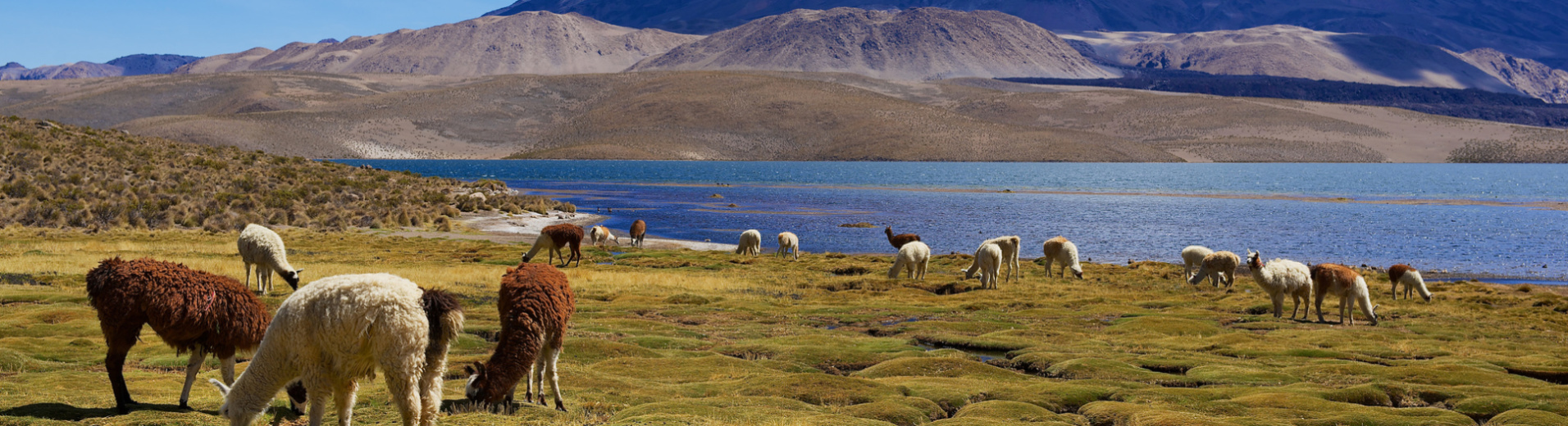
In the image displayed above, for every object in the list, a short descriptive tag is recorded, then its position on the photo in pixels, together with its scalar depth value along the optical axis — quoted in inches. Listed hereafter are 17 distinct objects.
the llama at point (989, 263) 1162.3
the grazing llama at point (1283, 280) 919.7
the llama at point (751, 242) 1712.6
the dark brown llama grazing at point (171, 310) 405.7
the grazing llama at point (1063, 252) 1334.9
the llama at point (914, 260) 1250.6
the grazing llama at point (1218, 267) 1216.2
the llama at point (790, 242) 1633.9
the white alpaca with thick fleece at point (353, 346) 325.4
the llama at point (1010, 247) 1257.4
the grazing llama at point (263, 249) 837.8
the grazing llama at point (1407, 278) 1130.0
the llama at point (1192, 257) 1333.7
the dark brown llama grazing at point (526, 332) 417.4
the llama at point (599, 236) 1706.4
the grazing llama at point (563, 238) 1363.2
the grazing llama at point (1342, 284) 877.8
